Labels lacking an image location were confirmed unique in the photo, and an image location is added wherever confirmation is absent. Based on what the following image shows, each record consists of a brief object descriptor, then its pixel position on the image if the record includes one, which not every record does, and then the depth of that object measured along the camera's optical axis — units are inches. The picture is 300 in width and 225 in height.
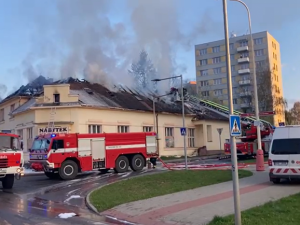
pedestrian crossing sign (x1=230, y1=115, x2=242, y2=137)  221.0
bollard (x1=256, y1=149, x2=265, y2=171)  555.3
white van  394.6
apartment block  2319.4
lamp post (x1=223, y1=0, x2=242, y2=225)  209.9
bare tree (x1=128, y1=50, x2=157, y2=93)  1315.7
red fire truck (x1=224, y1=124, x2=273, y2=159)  917.6
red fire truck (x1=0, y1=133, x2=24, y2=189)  464.4
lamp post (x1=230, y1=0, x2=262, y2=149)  590.6
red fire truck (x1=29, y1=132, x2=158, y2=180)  600.5
